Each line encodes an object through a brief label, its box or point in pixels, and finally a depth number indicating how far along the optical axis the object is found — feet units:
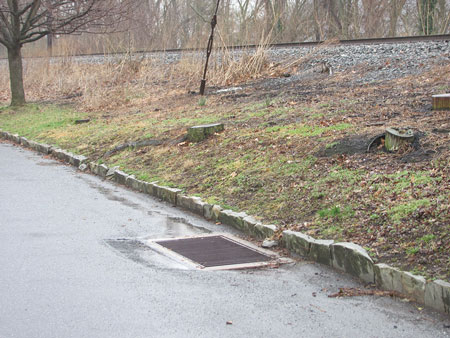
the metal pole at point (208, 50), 52.83
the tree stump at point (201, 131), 37.52
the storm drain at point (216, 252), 19.36
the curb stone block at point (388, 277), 16.16
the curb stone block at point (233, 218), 23.62
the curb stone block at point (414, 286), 15.44
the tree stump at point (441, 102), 31.00
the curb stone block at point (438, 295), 14.69
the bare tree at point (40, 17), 69.10
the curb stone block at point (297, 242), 19.75
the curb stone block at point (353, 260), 17.16
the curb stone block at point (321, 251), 18.74
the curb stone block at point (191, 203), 26.48
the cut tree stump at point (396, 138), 25.73
